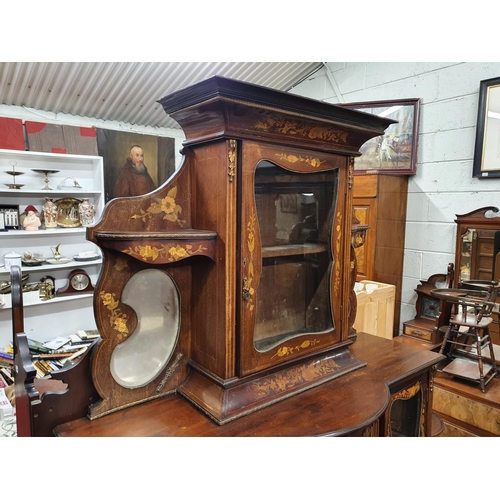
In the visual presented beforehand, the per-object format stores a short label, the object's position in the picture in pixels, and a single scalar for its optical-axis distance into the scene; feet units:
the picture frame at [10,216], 9.43
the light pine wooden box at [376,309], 8.37
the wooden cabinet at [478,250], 8.41
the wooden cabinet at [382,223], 9.68
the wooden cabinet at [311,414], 3.18
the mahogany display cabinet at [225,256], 3.24
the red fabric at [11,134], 9.30
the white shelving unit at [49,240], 9.68
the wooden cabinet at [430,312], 9.44
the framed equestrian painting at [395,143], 10.23
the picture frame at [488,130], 8.78
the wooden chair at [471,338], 7.93
